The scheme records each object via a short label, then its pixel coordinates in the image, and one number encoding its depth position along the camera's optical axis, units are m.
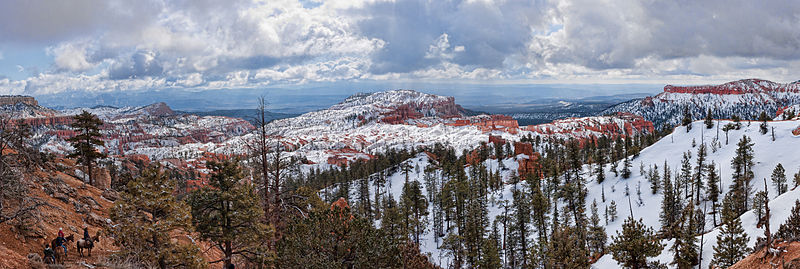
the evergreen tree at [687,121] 106.34
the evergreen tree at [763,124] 89.27
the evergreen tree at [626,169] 81.31
